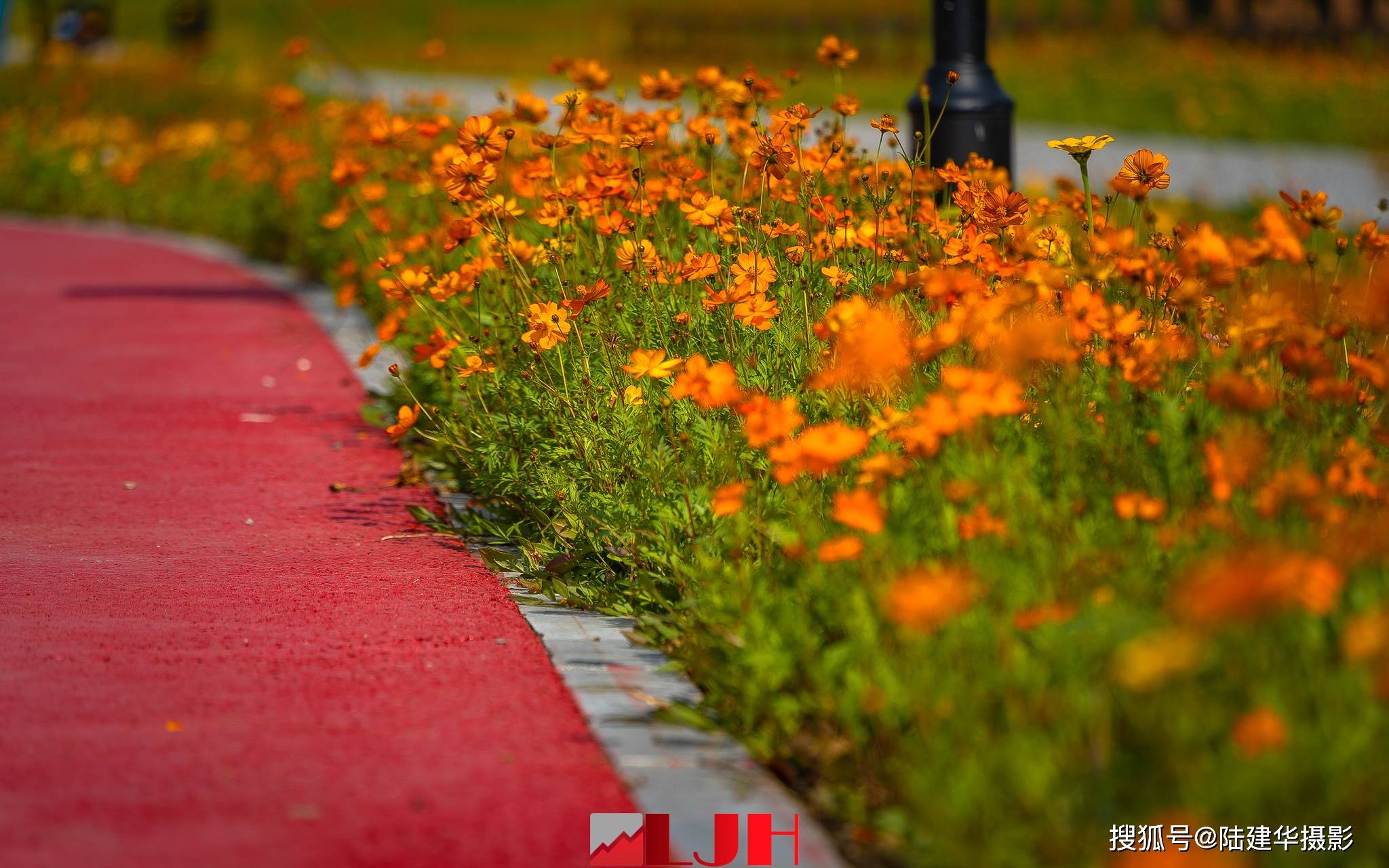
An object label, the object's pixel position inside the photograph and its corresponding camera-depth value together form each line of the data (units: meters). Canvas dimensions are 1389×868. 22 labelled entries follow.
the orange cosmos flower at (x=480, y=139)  10.14
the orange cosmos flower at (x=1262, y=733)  5.11
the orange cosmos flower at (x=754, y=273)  9.33
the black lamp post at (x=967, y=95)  14.39
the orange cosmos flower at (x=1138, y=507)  6.74
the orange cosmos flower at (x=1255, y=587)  5.02
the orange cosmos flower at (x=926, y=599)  5.93
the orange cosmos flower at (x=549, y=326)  9.61
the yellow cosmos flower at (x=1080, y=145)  9.41
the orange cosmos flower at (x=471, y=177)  9.86
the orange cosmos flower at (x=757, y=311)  9.27
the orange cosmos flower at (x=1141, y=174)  8.90
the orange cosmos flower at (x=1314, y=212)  8.34
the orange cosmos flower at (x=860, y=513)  6.72
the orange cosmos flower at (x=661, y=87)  11.02
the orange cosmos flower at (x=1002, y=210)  9.33
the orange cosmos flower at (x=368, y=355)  11.29
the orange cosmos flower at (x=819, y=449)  6.98
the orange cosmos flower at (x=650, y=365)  8.60
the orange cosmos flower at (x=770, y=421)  7.19
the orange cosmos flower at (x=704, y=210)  10.05
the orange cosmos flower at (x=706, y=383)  7.82
